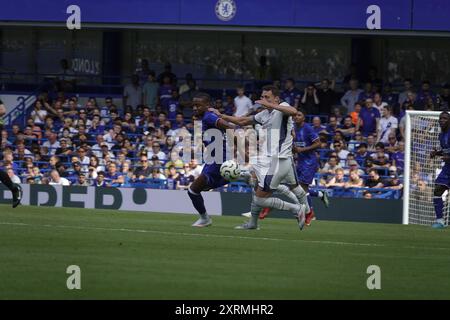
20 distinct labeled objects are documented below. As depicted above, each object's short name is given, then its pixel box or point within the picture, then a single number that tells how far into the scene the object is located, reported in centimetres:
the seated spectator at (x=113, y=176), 2630
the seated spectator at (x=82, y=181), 2658
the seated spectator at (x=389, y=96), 2785
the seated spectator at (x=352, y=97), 2794
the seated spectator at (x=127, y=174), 2634
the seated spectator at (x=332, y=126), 2667
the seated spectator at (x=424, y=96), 2639
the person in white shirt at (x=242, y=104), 2738
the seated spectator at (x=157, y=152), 2666
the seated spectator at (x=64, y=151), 2753
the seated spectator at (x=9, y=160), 2700
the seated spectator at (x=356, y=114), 2653
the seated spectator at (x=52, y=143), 2797
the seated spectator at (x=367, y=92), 2780
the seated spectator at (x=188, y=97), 2919
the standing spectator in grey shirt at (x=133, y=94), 2998
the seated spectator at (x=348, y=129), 2650
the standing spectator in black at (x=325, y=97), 2795
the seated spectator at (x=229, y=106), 2785
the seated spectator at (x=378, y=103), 2646
